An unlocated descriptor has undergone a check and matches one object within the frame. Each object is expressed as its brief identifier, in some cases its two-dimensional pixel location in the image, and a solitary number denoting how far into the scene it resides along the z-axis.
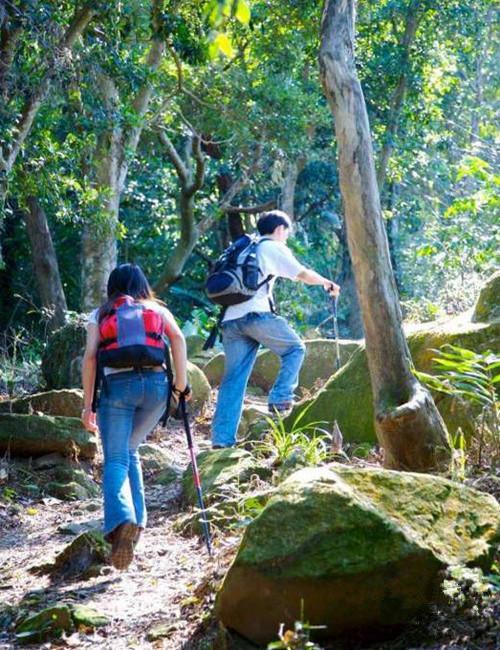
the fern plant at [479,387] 6.39
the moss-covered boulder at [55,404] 12.34
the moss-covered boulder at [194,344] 18.72
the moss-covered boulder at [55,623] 5.43
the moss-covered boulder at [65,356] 14.58
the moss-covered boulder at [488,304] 8.49
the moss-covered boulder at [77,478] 10.32
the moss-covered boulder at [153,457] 10.87
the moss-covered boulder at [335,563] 4.41
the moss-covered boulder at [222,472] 7.73
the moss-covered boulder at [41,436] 10.66
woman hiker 6.39
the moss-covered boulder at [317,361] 14.38
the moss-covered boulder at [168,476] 10.06
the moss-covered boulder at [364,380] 8.29
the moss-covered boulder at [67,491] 10.05
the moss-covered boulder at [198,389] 14.09
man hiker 9.00
